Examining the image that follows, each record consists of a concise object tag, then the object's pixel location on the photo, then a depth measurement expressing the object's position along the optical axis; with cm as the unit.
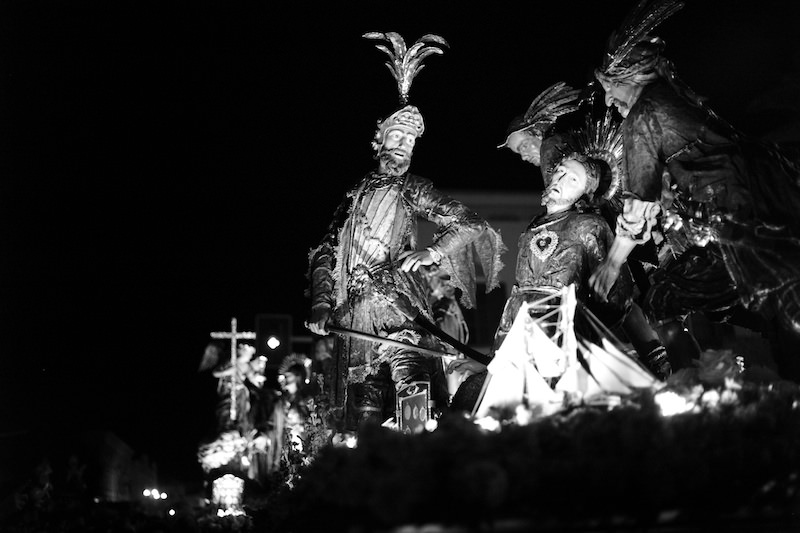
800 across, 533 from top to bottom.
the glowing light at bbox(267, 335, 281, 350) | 1508
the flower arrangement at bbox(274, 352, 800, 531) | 422
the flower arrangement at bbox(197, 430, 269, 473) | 1340
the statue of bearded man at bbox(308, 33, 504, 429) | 812
